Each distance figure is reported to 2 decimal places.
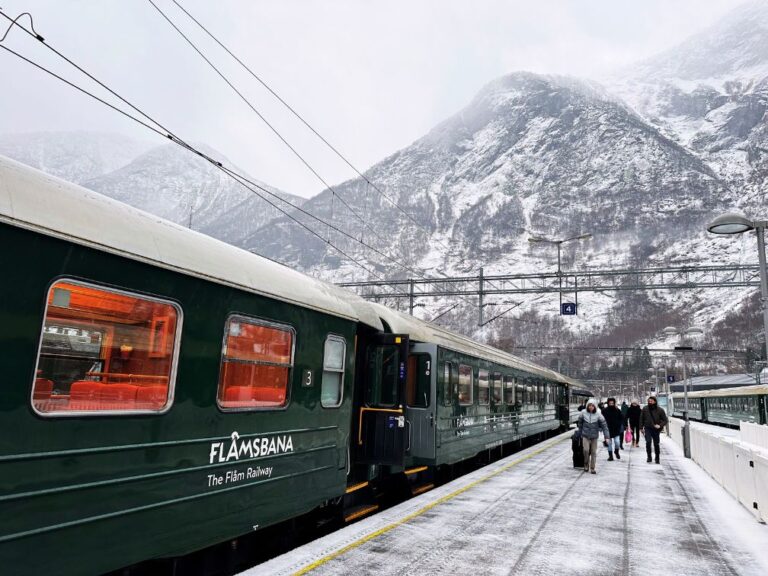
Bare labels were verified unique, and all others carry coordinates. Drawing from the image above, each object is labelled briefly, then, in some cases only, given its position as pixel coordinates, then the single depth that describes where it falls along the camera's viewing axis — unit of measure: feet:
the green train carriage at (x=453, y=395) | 29.83
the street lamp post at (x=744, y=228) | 32.48
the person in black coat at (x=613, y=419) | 46.17
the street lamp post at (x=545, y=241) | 72.37
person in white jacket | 35.83
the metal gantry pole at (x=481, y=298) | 78.23
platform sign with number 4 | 79.06
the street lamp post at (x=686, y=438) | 48.26
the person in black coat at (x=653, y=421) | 41.88
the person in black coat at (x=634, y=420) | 56.65
